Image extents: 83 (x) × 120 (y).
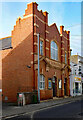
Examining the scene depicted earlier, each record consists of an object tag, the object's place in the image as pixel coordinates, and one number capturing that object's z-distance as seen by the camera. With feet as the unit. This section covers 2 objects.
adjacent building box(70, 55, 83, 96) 71.19
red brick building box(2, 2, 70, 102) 44.79
